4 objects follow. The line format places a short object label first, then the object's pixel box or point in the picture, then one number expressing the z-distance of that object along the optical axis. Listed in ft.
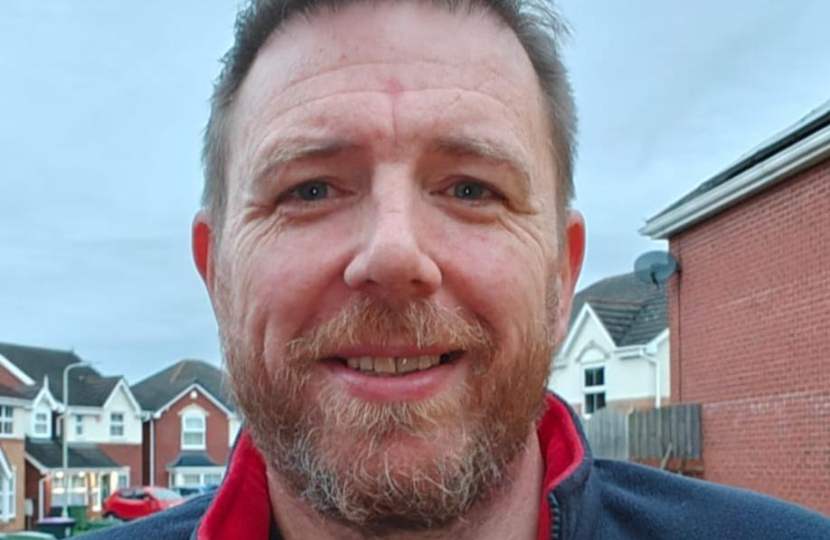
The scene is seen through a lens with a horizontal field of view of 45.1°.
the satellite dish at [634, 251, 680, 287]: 51.62
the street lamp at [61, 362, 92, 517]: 124.16
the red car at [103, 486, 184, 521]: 116.67
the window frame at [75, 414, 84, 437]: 149.38
